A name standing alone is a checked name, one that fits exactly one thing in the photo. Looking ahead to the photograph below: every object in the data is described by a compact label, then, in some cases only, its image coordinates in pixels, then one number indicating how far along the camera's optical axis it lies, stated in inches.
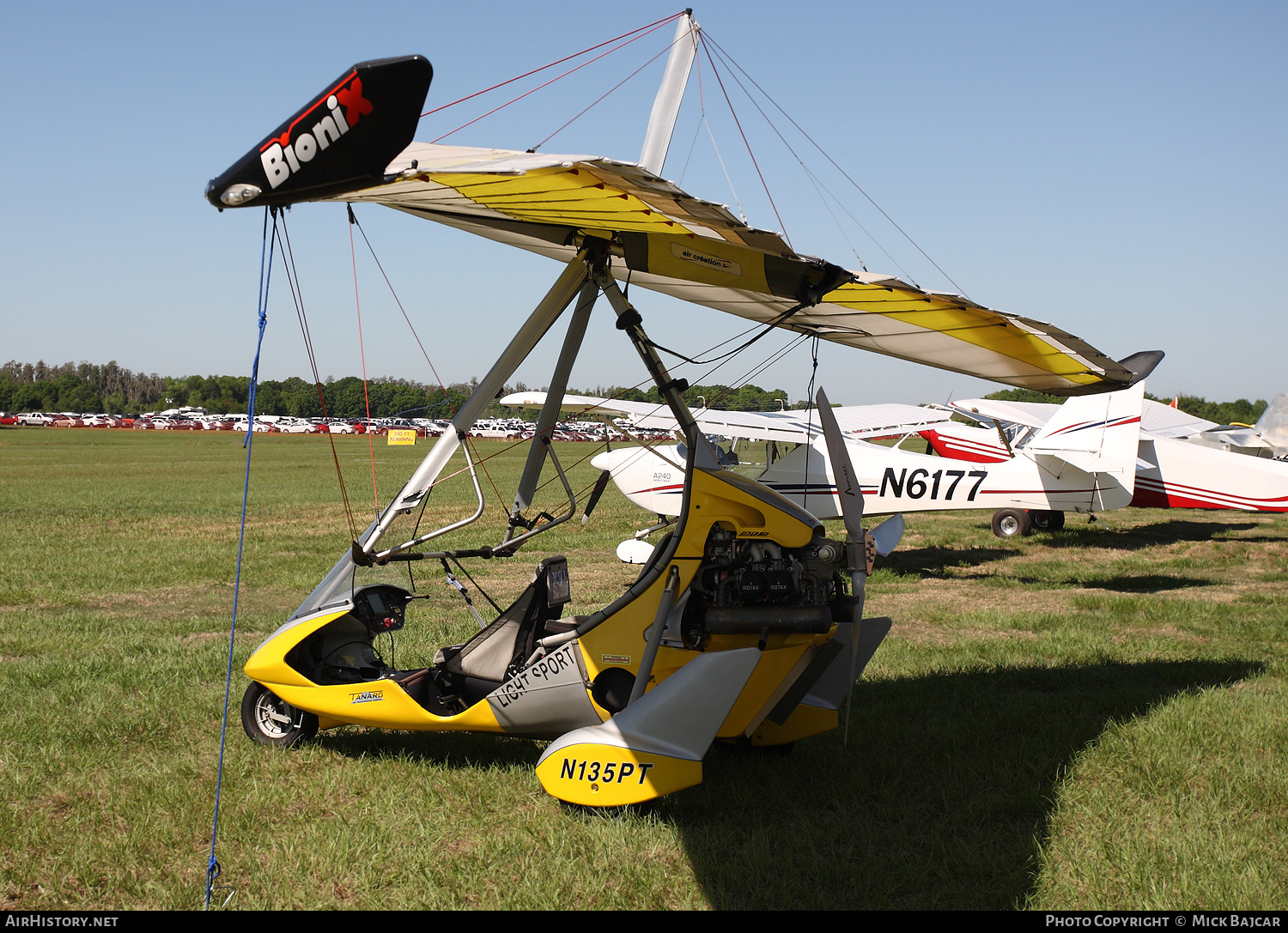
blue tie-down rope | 147.7
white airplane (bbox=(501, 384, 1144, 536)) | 575.8
